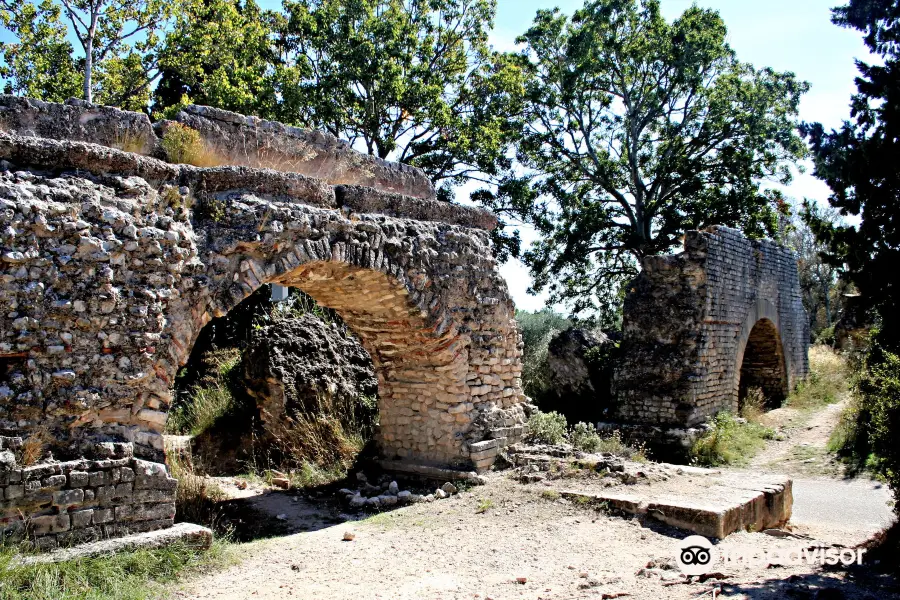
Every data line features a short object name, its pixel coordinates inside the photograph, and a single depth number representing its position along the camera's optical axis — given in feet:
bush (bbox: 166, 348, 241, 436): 31.35
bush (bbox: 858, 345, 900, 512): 15.15
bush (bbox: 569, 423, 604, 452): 26.32
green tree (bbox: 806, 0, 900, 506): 14.65
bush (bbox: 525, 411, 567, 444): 26.04
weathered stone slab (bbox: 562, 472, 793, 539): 18.38
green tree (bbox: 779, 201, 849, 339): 101.04
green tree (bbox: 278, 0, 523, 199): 49.88
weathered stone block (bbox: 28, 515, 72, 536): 13.20
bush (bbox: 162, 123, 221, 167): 16.90
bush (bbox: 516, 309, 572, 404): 43.27
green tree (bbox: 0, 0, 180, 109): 47.65
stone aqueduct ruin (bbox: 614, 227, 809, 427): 35.78
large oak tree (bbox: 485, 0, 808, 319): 58.44
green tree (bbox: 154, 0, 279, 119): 47.57
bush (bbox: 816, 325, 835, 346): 77.74
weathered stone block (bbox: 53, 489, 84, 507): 13.52
